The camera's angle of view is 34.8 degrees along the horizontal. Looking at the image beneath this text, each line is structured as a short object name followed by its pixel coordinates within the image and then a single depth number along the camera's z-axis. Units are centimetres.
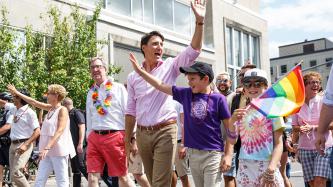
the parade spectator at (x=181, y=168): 825
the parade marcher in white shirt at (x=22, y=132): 838
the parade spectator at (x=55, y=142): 732
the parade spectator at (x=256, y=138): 456
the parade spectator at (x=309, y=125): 670
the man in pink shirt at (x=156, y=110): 532
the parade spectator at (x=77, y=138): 887
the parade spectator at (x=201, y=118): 502
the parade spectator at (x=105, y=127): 666
